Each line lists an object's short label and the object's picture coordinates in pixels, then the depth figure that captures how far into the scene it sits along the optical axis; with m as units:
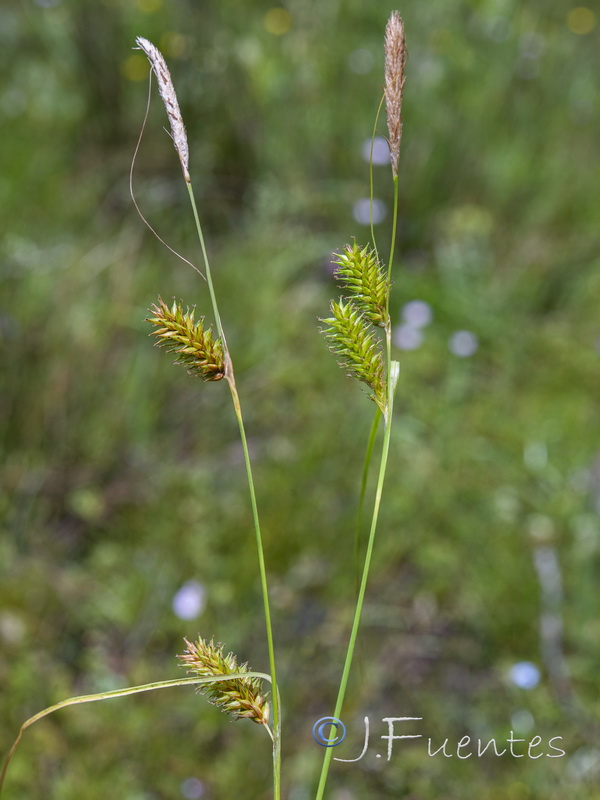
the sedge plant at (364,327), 0.29
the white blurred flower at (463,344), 0.69
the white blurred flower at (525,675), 0.45
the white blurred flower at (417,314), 0.71
